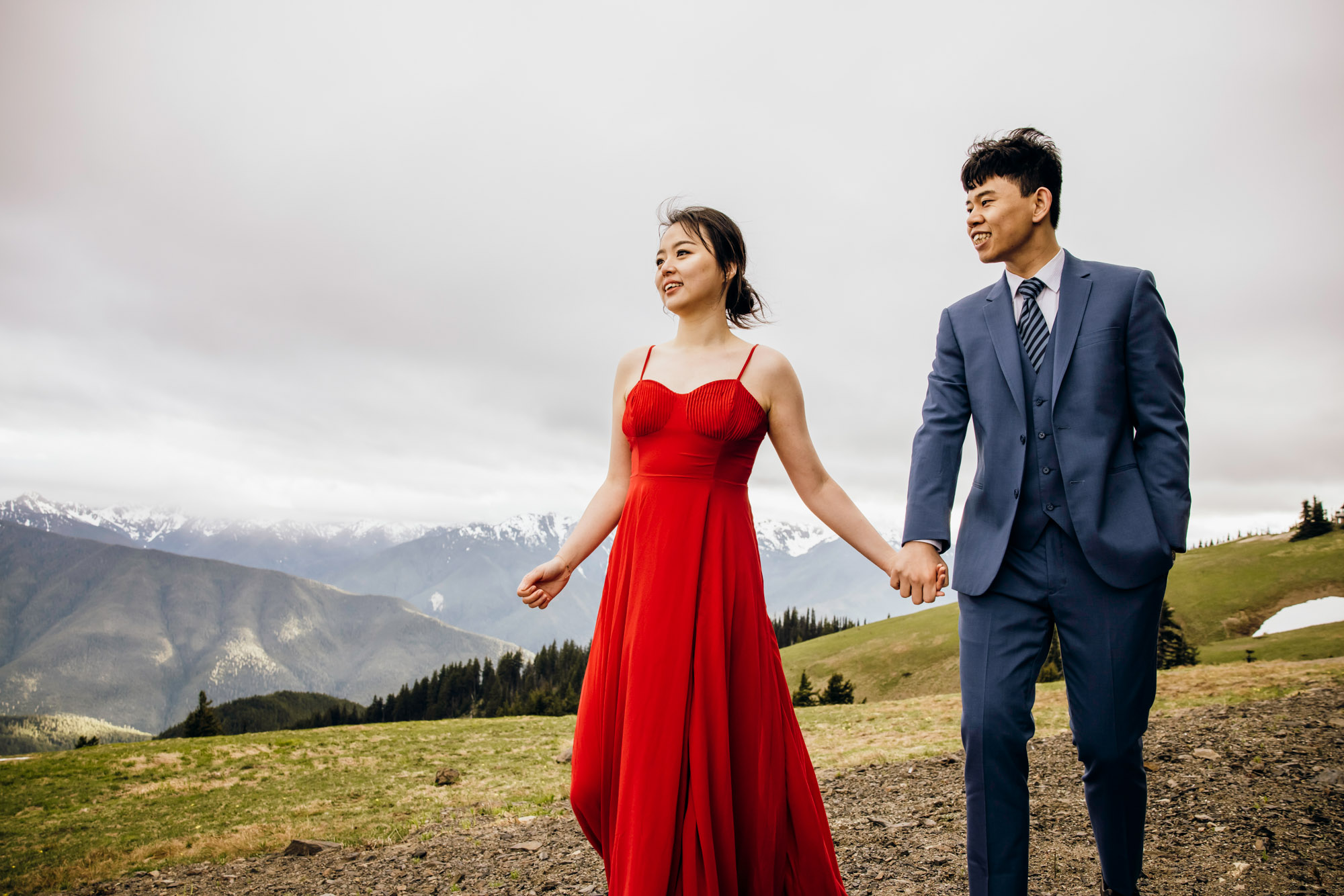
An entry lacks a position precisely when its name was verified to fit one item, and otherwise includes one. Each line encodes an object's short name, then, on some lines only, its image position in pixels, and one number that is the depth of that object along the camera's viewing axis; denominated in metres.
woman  3.38
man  3.21
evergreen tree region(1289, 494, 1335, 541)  94.62
